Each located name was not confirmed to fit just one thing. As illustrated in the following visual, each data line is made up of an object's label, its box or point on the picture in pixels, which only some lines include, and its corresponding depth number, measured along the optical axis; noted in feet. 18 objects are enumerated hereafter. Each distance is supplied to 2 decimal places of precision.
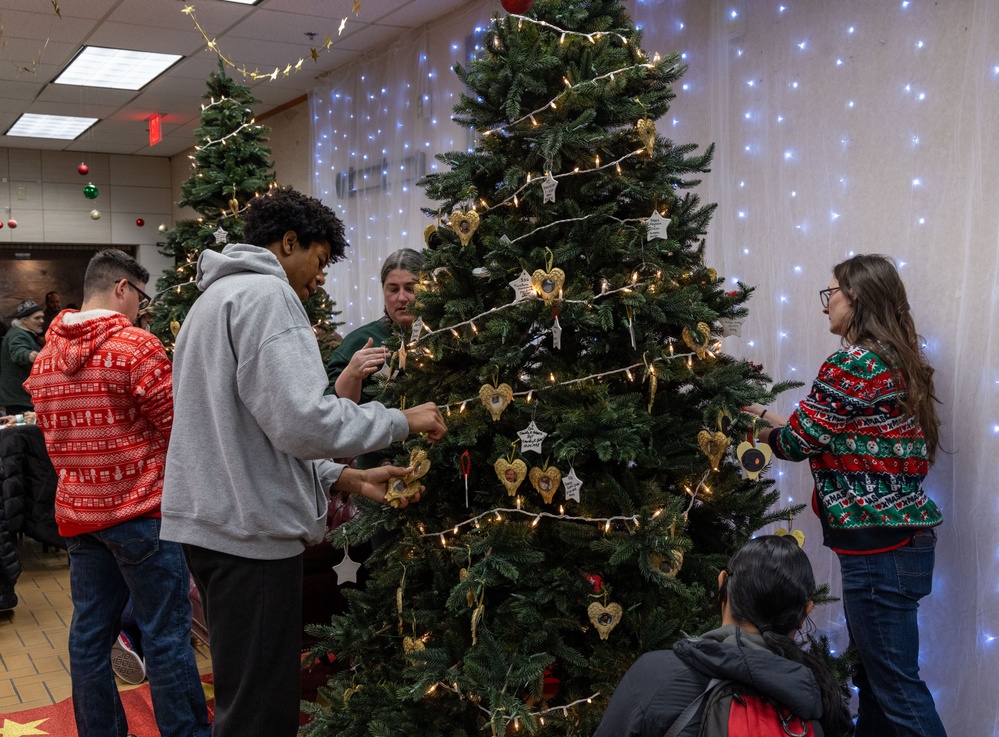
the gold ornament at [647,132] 6.96
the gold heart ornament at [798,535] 7.29
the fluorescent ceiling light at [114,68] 21.08
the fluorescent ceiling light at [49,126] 28.68
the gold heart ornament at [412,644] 7.16
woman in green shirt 10.17
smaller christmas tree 16.56
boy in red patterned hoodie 8.64
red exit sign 25.53
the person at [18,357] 20.86
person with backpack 4.78
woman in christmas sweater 7.91
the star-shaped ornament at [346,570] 8.07
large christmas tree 6.64
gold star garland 14.89
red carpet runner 10.65
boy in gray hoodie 5.98
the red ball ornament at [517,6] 7.02
